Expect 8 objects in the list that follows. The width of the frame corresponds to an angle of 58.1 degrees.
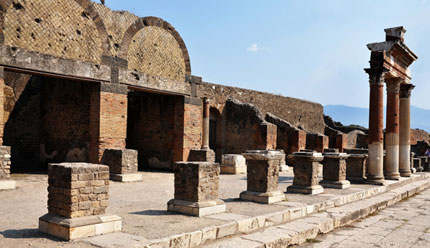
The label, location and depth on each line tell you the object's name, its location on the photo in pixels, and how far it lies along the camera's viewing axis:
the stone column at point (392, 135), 11.48
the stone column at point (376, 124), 10.42
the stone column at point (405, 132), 12.73
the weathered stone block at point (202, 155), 11.92
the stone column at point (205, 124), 14.92
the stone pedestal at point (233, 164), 13.49
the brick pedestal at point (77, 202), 4.21
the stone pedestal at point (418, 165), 16.84
